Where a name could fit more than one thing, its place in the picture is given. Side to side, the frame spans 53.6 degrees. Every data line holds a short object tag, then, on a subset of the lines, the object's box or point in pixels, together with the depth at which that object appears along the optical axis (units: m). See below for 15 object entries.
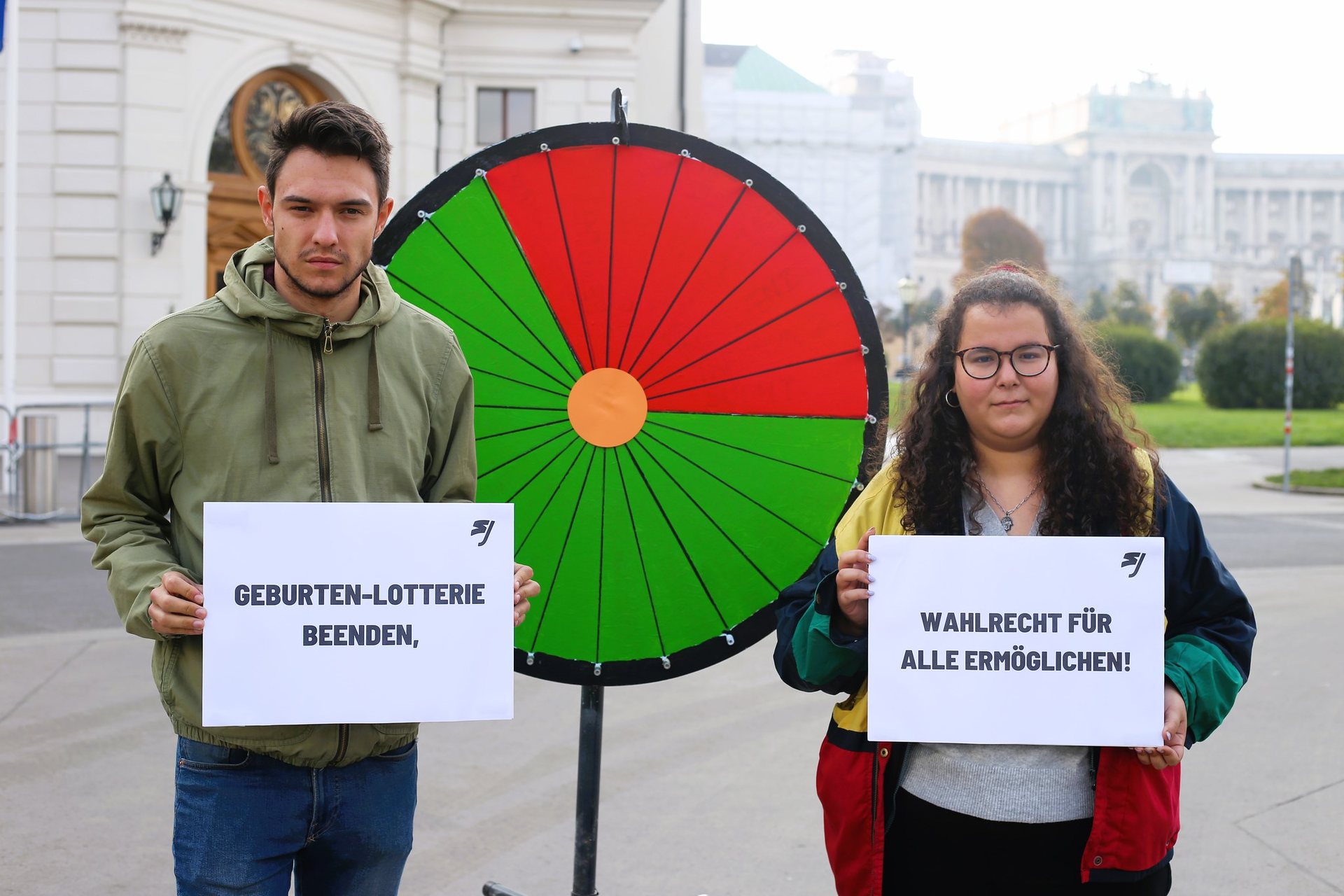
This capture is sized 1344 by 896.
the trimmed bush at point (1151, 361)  38.62
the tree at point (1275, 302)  65.12
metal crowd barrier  10.21
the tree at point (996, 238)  74.44
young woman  1.95
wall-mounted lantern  14.38
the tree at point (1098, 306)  67.05
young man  1.87
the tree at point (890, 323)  58.22
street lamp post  26.05
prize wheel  2.59
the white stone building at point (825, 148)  73.00
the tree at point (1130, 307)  61.97
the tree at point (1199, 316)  55.59
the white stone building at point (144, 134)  14.40
